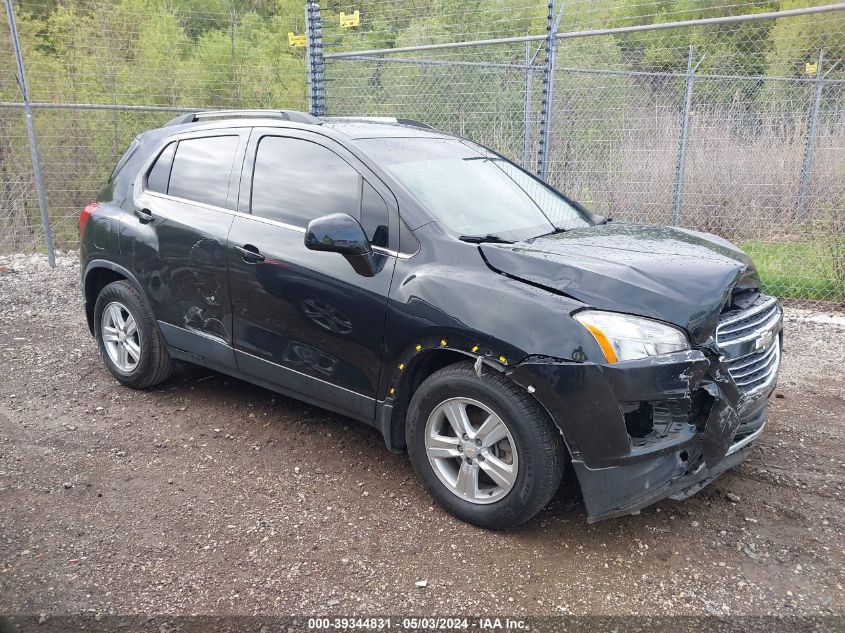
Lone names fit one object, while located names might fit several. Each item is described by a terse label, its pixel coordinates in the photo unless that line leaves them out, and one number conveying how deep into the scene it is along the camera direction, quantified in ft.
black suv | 9.02
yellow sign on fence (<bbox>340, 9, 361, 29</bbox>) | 26.20
